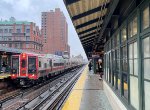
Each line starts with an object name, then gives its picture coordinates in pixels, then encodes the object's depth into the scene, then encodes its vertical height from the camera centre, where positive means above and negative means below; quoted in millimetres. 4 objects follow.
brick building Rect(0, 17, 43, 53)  38193 +8106
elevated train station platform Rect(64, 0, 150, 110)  2183 +418
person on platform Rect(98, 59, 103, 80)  13330 -833
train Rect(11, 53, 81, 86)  9233 -767
